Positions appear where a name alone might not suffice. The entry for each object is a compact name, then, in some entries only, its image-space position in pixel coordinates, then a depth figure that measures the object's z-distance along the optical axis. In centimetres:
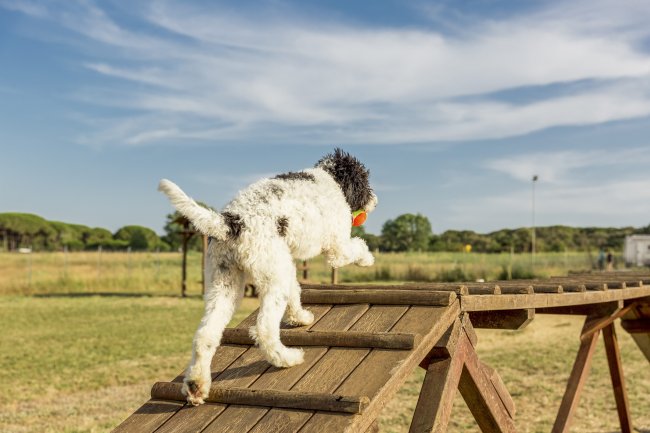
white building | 4562
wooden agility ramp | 333
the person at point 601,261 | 4172
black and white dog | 330
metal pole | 4706
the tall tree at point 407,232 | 8894
